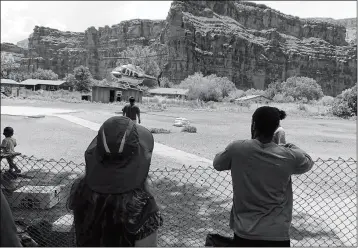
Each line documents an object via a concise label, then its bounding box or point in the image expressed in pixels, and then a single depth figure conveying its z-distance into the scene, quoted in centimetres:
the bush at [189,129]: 1812
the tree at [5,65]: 9838
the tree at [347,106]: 4212
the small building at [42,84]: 8474
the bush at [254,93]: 9331
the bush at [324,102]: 6816
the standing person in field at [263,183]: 246
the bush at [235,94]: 7481
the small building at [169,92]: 7295
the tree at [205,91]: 6712
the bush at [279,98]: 7835
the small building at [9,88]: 5794
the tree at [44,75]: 11525
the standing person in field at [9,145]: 727
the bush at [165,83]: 10901
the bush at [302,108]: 5031
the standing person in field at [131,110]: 1178
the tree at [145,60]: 11988
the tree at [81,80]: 8188
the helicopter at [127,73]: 6606
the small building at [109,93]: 5141
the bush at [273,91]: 9024
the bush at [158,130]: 1692
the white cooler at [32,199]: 549
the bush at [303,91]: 8712
